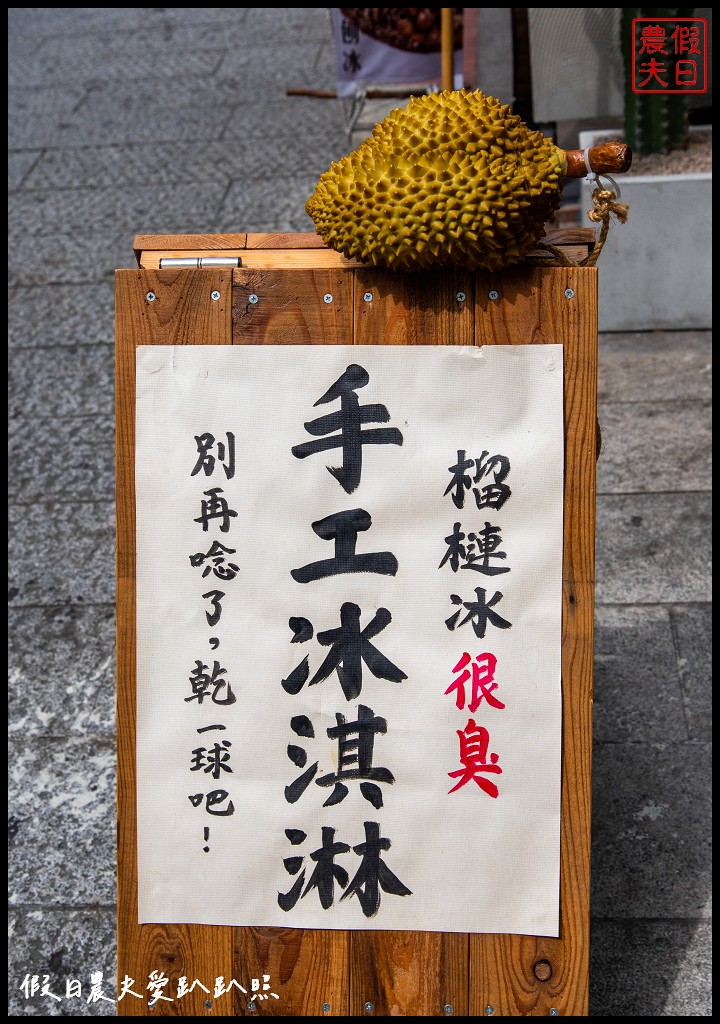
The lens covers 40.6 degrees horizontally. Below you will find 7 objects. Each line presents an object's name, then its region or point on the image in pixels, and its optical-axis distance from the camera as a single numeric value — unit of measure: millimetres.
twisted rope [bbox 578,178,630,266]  1947
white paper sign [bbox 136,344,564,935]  1977
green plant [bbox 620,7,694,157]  5020
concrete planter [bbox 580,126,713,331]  4887
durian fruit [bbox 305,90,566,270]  1783
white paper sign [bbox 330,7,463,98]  5922
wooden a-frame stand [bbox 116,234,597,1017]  1959
